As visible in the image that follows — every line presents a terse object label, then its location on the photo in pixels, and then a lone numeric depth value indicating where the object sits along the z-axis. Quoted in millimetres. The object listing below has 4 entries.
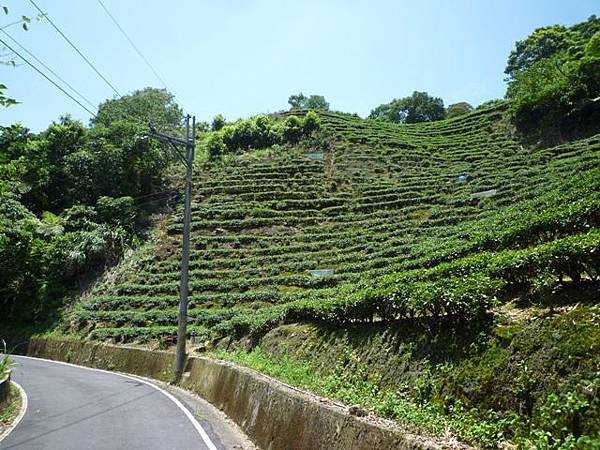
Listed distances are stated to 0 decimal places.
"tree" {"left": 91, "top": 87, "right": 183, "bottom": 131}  47281
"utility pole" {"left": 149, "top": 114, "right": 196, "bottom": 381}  15445
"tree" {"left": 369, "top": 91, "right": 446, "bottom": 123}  77750
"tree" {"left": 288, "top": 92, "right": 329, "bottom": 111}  97125
